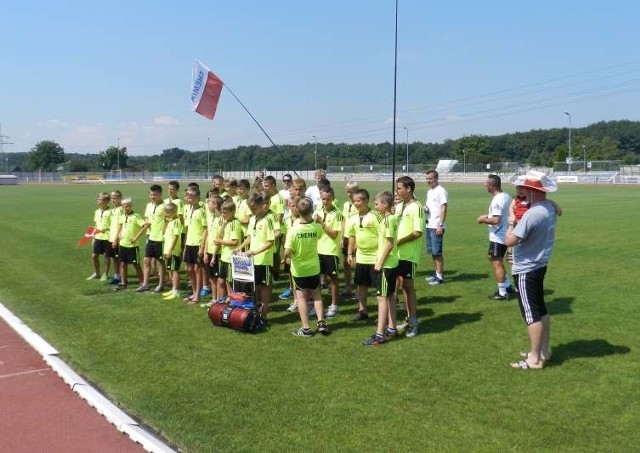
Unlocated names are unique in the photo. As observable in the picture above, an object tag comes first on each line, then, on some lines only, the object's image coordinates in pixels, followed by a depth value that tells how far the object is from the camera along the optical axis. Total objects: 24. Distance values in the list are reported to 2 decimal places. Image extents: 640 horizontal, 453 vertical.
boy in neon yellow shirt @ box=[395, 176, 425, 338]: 7.59
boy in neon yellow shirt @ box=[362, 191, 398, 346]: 7.12
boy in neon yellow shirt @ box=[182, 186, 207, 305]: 9.64
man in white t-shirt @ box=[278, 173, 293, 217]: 10.75
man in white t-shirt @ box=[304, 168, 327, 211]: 10.58
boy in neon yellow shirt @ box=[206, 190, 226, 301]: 9.10
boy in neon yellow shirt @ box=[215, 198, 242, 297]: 8.62
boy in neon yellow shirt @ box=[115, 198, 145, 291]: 11.01
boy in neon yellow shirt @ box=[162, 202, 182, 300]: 10.02
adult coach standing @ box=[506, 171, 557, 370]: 6.01
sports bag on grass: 7.77
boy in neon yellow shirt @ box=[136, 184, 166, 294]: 10.61
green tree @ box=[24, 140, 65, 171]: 132.12
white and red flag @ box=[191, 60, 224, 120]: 13.40
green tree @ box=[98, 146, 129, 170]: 131.62
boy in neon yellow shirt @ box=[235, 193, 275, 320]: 8.02
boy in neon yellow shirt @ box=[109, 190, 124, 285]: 11.34
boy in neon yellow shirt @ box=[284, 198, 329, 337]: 7.53
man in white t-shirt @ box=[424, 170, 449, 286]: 10.69
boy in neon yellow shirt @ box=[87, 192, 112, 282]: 11.86
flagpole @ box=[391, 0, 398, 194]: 9.19
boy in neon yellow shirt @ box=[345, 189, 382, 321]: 7.74
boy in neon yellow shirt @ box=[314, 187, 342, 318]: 8.84
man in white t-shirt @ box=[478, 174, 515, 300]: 9.26
